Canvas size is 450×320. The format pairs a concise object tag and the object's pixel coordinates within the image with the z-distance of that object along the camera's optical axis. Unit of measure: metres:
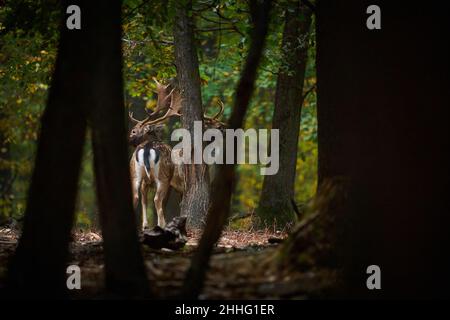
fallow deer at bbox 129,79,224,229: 27.61
